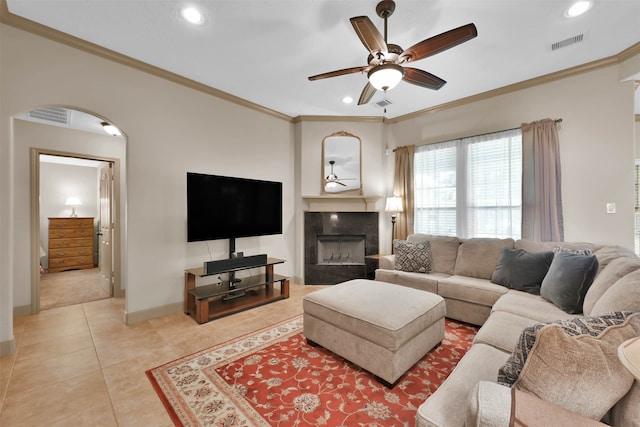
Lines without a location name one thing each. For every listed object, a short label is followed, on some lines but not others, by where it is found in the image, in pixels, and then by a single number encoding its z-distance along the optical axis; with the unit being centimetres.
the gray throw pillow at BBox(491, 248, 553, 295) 266
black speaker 312
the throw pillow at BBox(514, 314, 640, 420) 85
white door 411
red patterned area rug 163
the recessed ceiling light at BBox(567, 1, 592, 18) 213
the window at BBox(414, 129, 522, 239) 358
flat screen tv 316
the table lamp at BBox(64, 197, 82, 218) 620
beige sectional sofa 87
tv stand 307
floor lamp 435
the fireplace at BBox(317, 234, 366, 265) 468
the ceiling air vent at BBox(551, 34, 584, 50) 255
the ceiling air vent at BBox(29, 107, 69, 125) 330
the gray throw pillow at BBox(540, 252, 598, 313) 212
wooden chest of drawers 569
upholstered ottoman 188
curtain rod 321
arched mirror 462
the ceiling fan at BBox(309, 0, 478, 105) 181
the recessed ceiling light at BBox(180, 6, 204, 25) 221
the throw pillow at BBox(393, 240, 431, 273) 352
